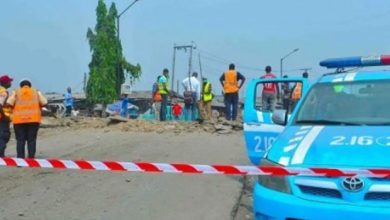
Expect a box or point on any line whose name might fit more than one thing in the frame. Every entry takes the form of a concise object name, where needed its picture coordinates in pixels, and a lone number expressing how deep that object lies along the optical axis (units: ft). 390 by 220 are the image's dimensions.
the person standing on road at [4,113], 35.78
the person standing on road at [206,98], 60.90
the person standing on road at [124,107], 79.02
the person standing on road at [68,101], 101.49
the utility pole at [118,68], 145.07
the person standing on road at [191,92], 61.62
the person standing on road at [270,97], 30.76
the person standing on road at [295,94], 35.68
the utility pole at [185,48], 154.10
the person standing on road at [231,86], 57.11
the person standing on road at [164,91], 61.87
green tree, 146.20
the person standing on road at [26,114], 35.22
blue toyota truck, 14.71
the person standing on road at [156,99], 63.38
